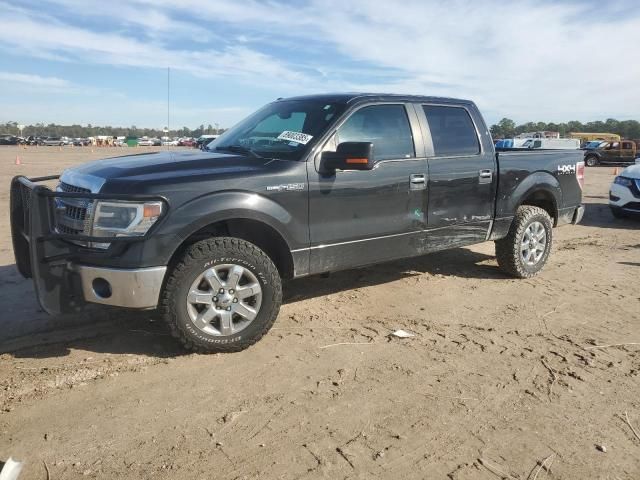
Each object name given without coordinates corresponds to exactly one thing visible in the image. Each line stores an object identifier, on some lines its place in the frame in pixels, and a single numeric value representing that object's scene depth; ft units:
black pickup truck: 11.48
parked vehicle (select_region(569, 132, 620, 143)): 151.12
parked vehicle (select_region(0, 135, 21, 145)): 236.22
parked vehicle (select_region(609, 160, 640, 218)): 32.68
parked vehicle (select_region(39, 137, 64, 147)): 265.77
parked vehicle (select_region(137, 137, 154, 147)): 277.64
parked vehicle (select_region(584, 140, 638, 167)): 101.24
